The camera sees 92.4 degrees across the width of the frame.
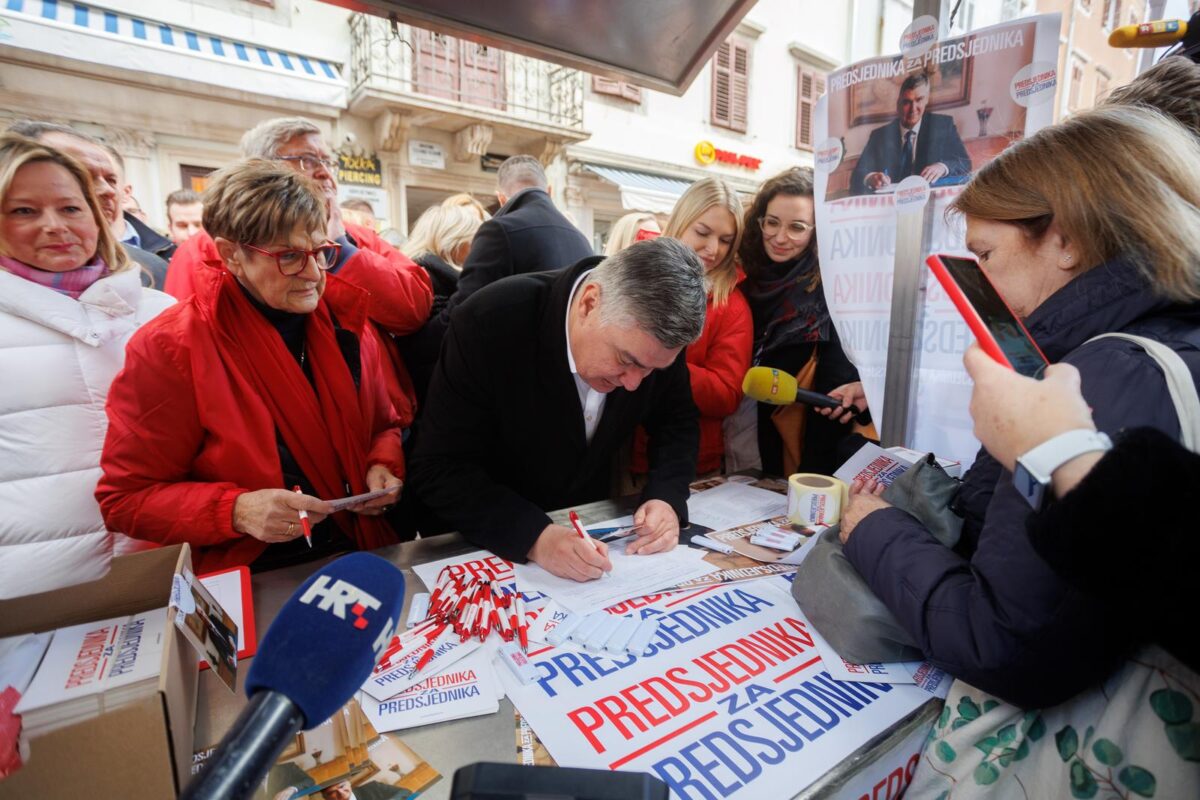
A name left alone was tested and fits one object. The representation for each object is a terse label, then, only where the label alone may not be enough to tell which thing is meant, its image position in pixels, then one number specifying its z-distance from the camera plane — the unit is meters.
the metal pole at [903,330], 1.84
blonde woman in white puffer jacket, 1.49
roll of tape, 1.54
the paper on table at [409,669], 0.97
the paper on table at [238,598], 1.09
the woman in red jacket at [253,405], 1.35
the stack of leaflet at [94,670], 0.77
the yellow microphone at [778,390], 1.88
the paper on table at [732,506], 1.70
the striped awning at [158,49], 5.96
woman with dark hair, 2.23
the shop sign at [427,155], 8.88
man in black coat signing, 1.45
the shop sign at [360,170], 8.43
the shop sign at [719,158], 11.36
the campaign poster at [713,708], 0.83
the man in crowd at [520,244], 2.43
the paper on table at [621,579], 1.27
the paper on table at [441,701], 0.91
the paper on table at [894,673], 1.02
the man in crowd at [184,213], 4.07
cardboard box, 0.56
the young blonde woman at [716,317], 2.21
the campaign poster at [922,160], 1.60
